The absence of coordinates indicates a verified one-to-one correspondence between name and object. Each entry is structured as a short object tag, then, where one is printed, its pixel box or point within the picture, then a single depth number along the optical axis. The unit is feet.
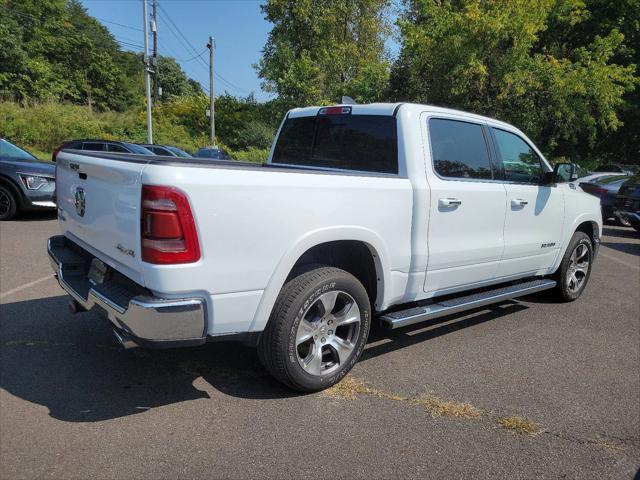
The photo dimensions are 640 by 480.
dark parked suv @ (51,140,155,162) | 40.27
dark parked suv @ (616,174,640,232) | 34.60
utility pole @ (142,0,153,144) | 80.47
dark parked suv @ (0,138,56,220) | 28.66
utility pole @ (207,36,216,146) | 111.75
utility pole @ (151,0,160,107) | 121.04
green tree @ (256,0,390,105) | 101.24
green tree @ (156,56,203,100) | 222.69
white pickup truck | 8.38
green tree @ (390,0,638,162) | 57.98
